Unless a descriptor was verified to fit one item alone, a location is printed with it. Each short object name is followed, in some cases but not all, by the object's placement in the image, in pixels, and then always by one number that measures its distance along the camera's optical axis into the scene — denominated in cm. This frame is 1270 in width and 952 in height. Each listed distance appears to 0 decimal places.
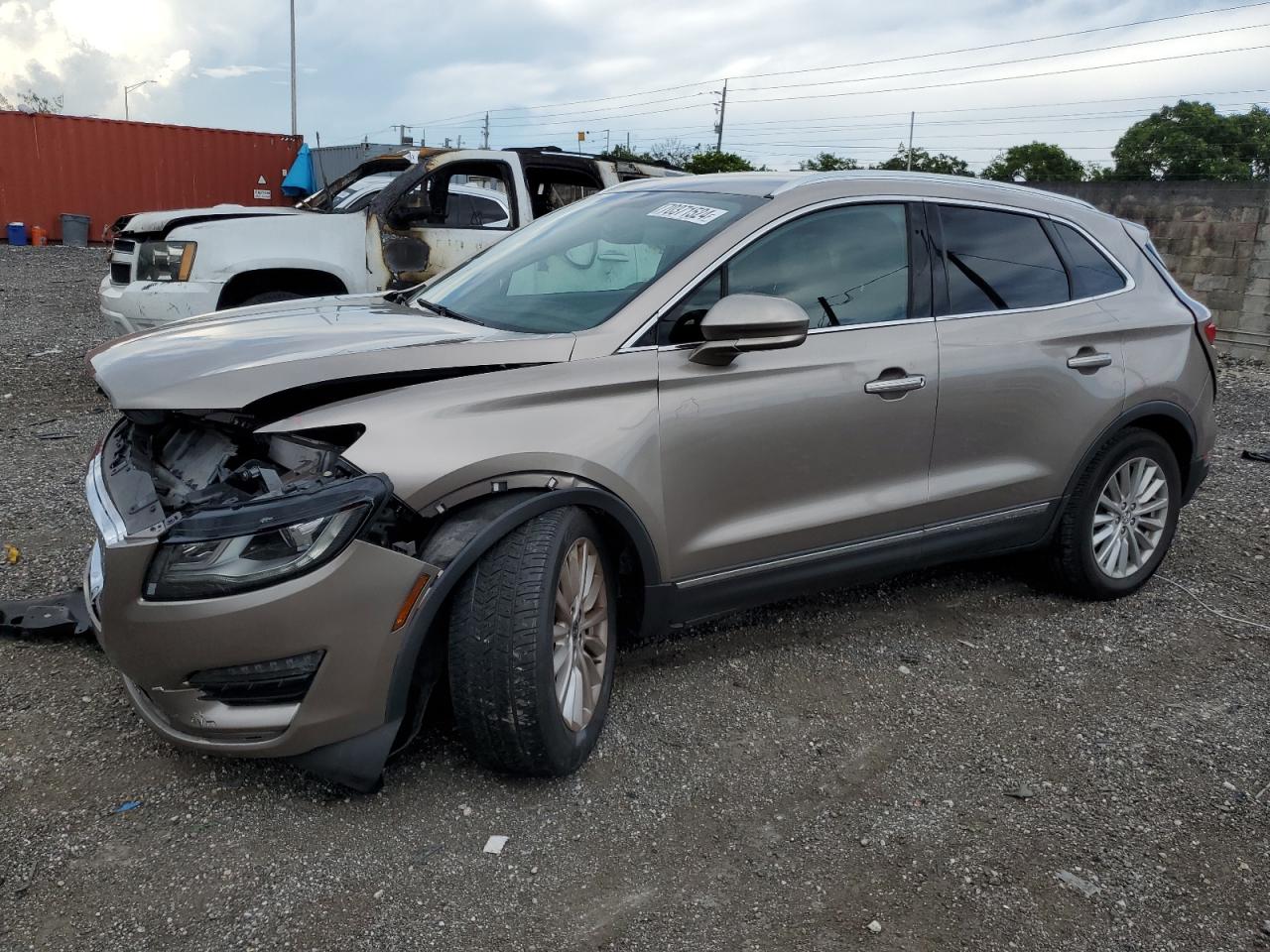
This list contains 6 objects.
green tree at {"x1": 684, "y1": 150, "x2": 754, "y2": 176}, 2698
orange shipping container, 2273
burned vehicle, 719
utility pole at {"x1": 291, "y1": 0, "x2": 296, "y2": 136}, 3581
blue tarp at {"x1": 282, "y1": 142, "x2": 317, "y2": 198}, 2428
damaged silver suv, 260
